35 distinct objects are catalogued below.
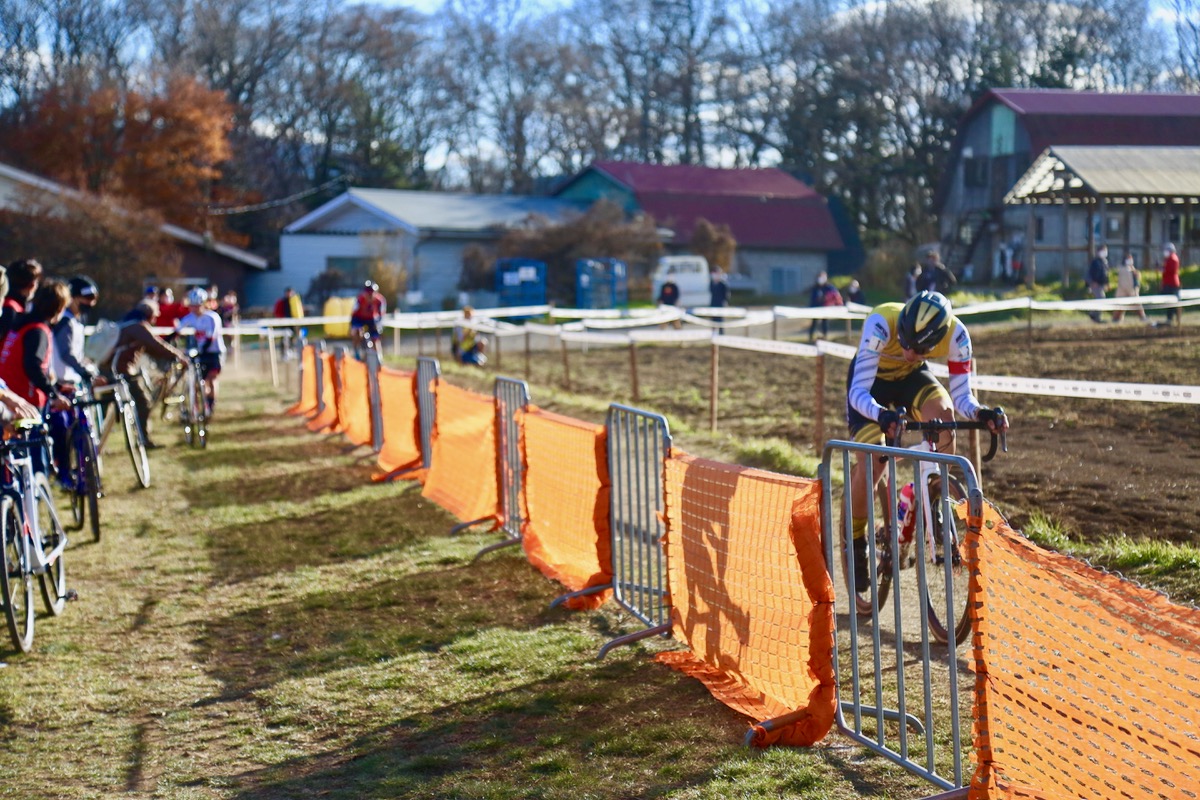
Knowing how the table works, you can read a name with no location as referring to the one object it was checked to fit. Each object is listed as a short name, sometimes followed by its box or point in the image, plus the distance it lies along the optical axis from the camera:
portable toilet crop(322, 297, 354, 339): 42.06
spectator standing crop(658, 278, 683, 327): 44.86
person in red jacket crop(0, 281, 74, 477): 9.22
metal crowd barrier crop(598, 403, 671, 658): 7.21
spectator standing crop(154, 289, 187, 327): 20.41
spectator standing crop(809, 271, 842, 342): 34.59
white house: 55.06
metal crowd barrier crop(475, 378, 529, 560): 9.98
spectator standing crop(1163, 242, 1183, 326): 30.53
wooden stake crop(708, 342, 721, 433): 15.52
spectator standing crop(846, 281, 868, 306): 37.95
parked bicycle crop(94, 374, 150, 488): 12.86
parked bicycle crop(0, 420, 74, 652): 7.34
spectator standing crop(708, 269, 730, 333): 39.97
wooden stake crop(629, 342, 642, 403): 18.95
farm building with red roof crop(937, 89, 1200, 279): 43.25
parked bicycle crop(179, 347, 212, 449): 16.86
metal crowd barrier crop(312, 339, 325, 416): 19.75
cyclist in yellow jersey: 6.98
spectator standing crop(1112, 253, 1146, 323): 30.74
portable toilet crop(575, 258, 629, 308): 49.66
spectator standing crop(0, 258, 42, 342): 9.92
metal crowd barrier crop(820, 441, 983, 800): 4.75
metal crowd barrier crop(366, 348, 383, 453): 15.71
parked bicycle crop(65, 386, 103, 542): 10.74
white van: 52.34
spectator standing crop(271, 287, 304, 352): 36.50
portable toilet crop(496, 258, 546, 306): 50.38
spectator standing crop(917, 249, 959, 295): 23.25
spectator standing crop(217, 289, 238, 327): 33.69
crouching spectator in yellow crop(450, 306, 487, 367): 28.89
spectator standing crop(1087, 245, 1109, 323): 32.91
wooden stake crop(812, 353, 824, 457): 12.59
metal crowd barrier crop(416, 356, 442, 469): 12.89
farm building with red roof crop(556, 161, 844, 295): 62.00
